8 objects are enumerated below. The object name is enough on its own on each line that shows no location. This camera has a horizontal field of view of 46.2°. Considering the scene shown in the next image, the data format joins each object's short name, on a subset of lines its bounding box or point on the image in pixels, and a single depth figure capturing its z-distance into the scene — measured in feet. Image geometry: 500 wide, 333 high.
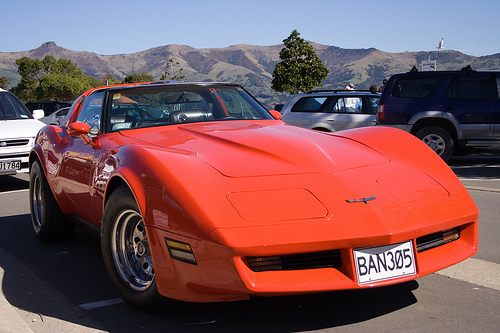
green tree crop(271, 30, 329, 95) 201.46
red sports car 9.42
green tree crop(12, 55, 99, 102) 276.62
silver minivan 42.16
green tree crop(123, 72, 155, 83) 290.52
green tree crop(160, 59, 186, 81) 161.72
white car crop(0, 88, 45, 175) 30.14
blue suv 36.78
